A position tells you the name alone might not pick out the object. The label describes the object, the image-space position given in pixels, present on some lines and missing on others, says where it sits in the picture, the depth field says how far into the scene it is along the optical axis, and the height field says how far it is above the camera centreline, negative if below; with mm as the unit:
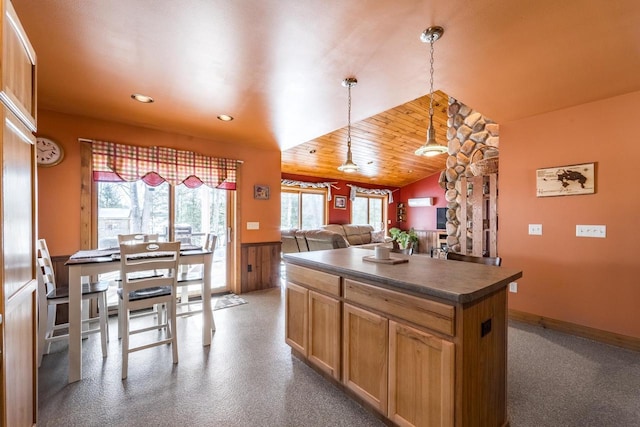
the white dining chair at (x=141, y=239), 2873 -295
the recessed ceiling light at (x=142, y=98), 2662 +1094
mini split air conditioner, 9234 +318
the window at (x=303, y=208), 7648 +101
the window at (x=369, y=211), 9281 +19
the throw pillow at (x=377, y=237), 8292 -749
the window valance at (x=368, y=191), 8859 +676
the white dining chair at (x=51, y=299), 2293 -705
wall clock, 2936 +634
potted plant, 8926 -810
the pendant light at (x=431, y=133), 1732 +569
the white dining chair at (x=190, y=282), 2738 -701
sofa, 5055 -570
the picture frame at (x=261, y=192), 4539 +321
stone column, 3896 +895
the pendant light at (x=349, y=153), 2391 +559
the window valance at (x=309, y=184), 7407 +758
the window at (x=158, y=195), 3273 +222
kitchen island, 1286 -669
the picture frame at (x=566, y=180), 2699 +309
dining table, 2096 -545
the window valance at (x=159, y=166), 3270 +591
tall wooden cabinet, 1104 -73
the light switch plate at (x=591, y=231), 2648 -187
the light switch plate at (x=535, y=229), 3035 -195
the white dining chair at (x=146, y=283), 2117 -560
